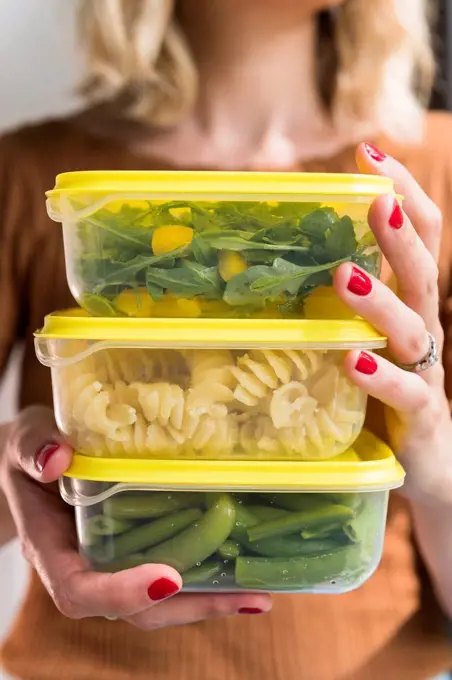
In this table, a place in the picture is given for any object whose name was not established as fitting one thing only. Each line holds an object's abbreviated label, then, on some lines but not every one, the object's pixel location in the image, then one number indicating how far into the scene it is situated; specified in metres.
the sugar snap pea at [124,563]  0.43
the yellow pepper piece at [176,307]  0.40
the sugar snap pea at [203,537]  0.42
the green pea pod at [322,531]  0.42
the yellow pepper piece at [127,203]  0.40
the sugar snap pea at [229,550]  0.42
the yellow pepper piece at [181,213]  0.39
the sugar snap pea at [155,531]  0.42
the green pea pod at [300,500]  0.43
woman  0.45
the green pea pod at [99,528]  0.43
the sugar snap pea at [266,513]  0.42
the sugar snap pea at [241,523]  0.42
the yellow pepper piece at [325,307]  0.40
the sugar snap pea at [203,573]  0.43
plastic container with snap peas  0.41
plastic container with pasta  0.40
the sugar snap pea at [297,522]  0.42
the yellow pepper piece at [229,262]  0.39
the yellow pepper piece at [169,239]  0.39
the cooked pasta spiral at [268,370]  0.39
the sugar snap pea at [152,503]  0.43
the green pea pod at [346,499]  0.43
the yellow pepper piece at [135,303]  0.40
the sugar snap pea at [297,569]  0.43
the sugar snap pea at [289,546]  0.42
